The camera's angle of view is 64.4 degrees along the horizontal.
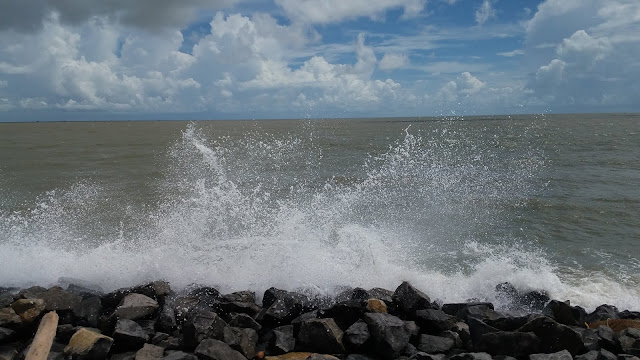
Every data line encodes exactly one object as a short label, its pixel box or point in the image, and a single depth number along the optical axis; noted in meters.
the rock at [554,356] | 6.02
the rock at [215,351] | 5.95
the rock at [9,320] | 6.81
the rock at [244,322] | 7.07
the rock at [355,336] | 6.57
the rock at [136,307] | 7.11
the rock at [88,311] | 7.34
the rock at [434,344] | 6.60
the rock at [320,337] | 6.54
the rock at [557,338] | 6.50
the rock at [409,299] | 7.52
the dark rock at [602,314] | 8.18
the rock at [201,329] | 6.41
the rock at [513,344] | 6.43
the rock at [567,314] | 7.76
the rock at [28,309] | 7.07
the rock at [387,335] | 6.39
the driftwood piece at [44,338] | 6.05
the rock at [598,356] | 6.24
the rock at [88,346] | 6.22
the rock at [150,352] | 6.11
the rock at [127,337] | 6.53
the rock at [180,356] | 5.86
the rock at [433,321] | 7.03
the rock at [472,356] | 5.85
